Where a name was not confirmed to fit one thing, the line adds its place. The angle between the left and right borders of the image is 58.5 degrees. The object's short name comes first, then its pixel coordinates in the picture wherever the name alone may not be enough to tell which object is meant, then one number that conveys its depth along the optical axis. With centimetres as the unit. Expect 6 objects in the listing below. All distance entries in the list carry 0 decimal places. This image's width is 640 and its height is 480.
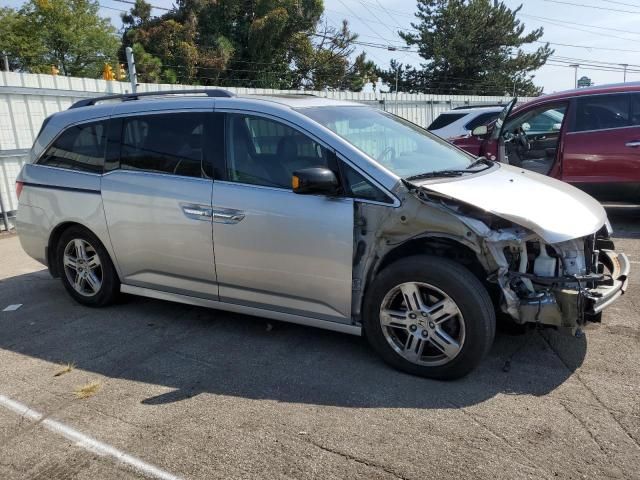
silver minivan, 339
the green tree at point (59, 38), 4678
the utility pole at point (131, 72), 1024
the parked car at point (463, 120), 1029
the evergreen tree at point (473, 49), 4203
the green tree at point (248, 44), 3136
